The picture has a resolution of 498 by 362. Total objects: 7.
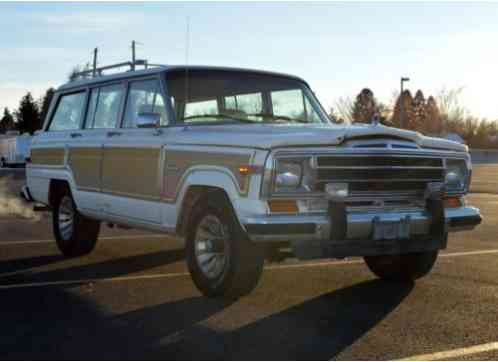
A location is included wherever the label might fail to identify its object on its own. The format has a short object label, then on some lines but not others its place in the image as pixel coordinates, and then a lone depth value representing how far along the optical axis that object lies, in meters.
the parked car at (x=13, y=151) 50.72
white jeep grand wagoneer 6.05
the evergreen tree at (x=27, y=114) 116.06
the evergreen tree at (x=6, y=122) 137.88
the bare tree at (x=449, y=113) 93.19
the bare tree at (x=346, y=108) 85.62
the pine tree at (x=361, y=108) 76.12
